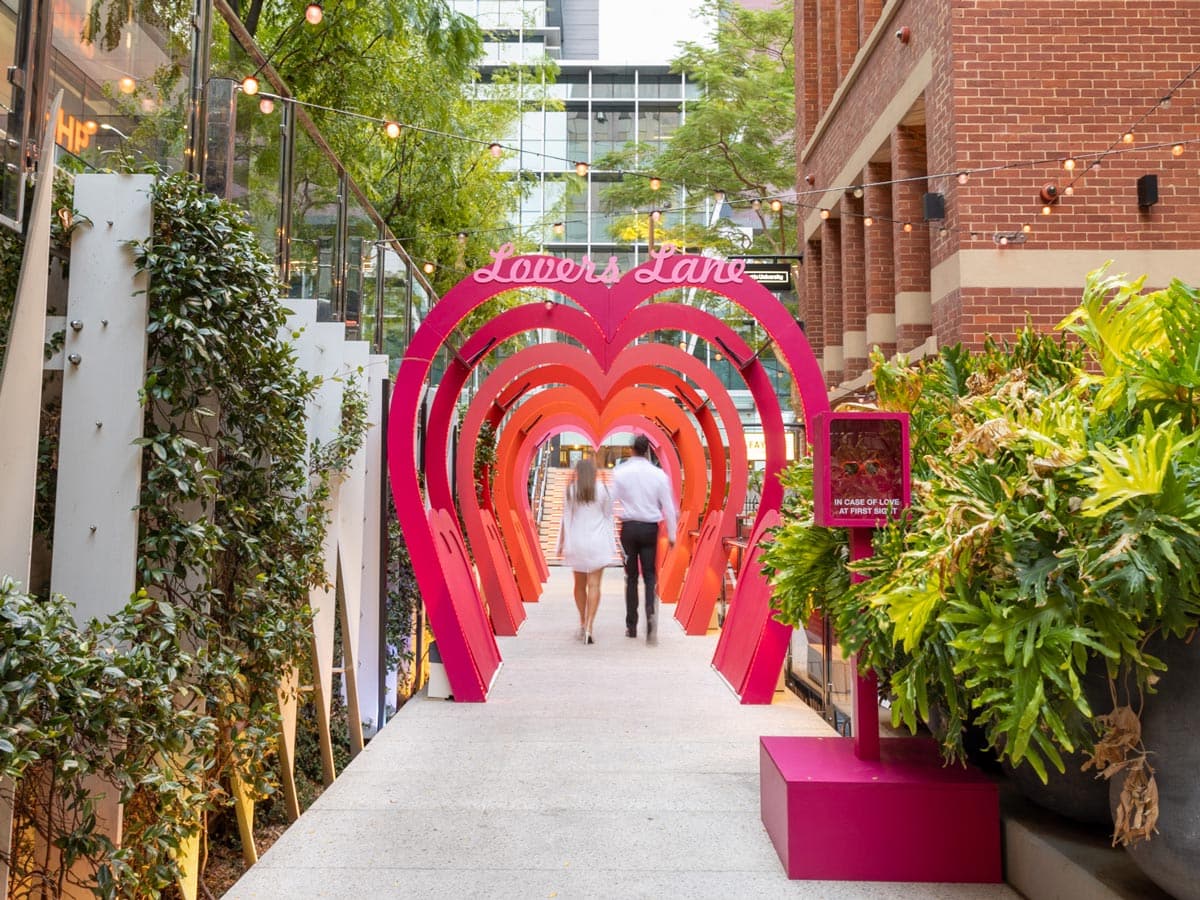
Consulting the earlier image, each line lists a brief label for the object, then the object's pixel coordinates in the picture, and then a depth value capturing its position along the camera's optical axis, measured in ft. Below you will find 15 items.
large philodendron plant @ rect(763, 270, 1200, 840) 8.02
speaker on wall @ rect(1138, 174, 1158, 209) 25.27
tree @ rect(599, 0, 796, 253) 62.23
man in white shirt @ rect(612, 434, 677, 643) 29.43
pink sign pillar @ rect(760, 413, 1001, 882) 11.51
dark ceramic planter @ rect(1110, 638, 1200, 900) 8.20
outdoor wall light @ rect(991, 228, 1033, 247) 25.49
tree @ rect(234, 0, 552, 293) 36.14
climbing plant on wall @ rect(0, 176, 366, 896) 7.93
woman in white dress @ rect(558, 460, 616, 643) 29.35
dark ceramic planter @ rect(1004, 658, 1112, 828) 10.84
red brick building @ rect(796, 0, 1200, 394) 25.50
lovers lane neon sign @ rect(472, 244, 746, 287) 21.33
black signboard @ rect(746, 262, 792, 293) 41.63
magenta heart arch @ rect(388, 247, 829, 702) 21.38
